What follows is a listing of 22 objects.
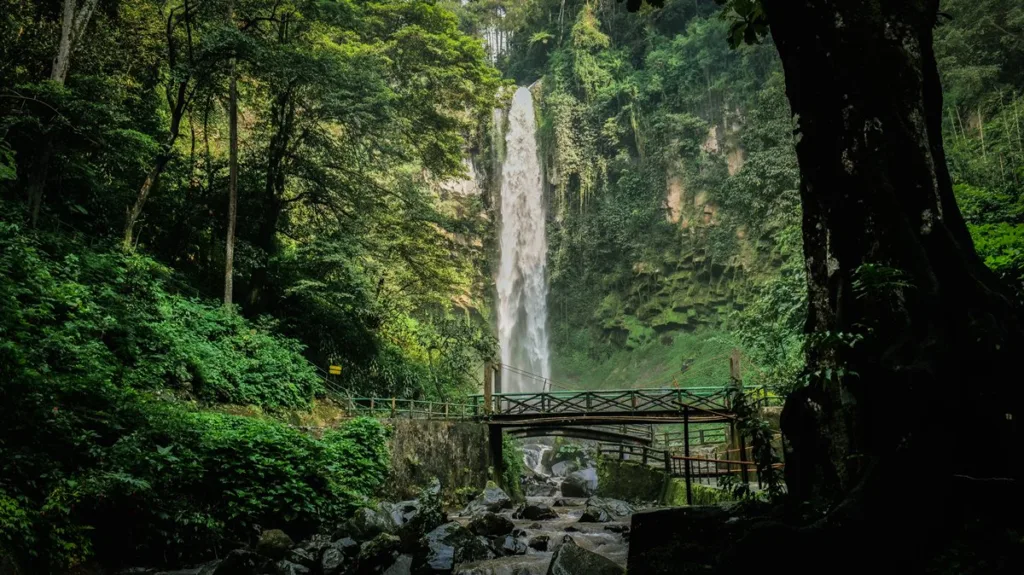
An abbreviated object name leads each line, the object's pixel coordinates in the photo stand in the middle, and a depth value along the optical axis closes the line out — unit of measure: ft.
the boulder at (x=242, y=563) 26.12
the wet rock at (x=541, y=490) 83.81
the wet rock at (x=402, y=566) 29.35
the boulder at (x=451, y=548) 32.42
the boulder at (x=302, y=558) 30.14
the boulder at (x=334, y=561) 29.78
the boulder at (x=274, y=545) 30.25
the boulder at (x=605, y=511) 51.15
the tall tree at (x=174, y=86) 47.83
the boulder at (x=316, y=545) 31.27
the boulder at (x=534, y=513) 53.52
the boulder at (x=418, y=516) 34.38
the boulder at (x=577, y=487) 80.89
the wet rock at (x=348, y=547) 32.13
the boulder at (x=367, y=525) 34.88
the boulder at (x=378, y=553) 29.78
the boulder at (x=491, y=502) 55.36
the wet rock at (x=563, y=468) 103.06
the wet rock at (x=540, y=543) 38.60
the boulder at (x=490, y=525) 42.24
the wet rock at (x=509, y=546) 37.24
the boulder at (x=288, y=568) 27.58
